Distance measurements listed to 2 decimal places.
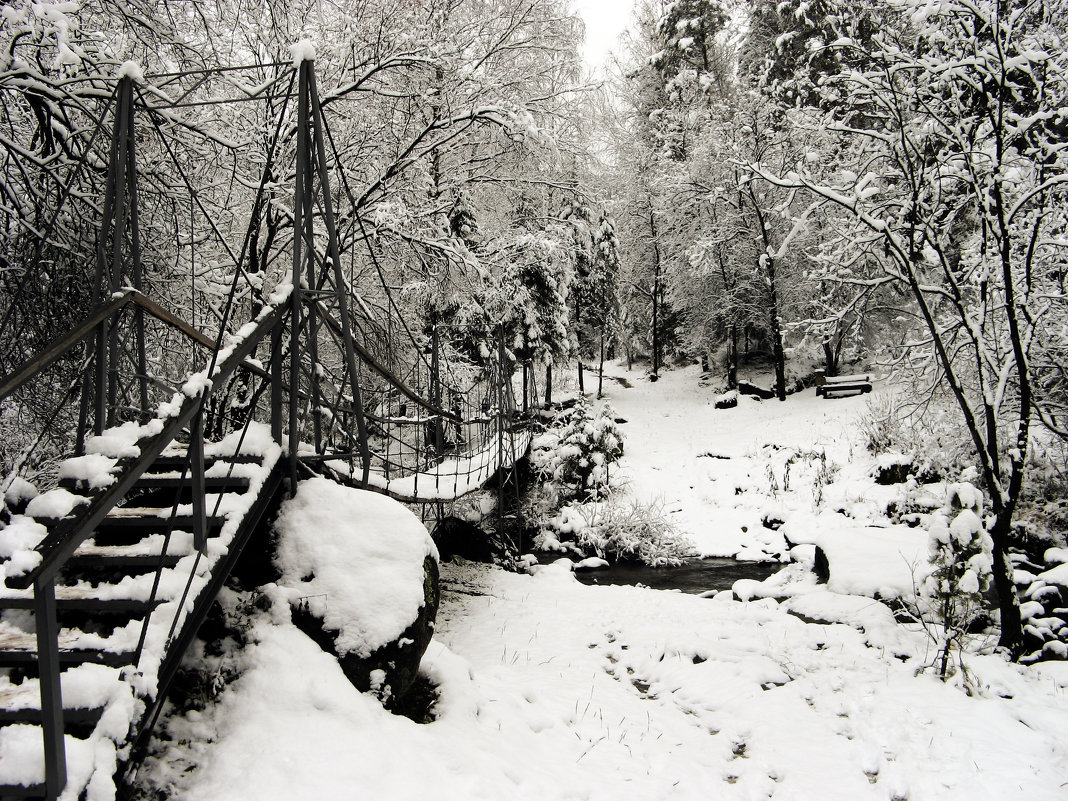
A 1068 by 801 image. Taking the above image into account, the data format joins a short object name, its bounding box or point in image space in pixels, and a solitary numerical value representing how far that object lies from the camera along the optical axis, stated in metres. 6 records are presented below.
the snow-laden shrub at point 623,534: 8.98
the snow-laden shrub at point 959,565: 4.67
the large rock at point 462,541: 8.44
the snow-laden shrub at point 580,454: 11.09
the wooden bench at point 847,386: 17.06
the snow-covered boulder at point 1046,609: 4.68
